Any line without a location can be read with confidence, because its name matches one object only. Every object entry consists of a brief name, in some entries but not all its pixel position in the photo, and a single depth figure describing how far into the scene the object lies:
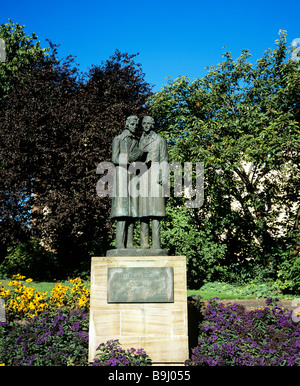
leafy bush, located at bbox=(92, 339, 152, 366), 4.51
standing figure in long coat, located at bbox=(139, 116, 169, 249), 5.61
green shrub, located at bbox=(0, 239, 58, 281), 15.59
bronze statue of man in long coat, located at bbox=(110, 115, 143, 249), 5.56
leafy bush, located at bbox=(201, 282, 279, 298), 10.88
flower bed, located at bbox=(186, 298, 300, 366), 4.73
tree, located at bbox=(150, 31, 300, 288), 11.20
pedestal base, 5.02
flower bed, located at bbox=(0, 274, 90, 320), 7.09
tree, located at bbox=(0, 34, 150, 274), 13.50
